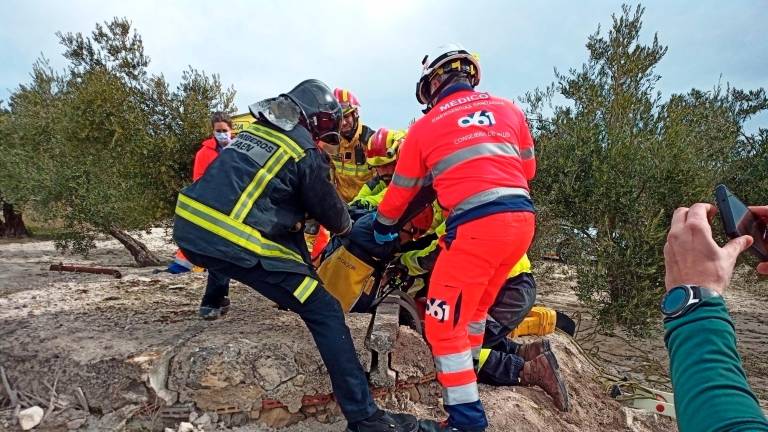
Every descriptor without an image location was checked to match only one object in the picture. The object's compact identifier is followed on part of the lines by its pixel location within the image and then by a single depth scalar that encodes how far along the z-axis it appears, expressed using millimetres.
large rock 3041
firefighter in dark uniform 2668
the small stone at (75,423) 2879
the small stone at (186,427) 2900
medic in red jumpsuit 2783
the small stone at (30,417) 2822
